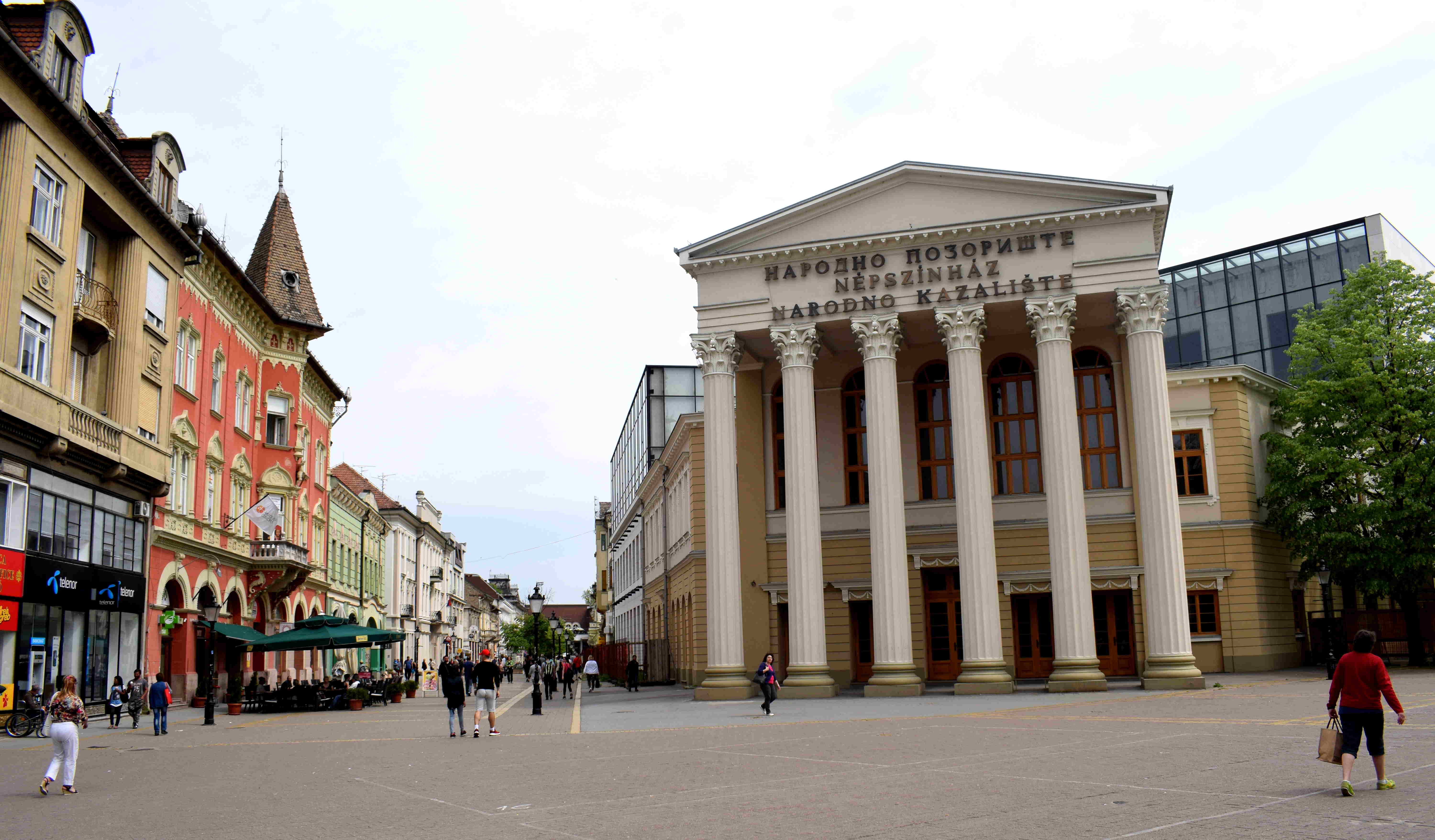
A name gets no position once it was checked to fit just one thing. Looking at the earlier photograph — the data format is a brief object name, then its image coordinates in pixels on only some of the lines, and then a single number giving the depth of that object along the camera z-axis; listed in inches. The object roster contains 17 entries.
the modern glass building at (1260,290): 2268.7
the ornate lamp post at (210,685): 1109.7
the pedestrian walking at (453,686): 855.7
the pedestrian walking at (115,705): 1107.3
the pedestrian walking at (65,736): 529.7
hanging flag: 1364.4
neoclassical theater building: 1201.4
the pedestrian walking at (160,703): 967.6
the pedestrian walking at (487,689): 888.3
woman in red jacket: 399.5
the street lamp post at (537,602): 1681.8
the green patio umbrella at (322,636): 1360.7
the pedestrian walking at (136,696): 1080.8
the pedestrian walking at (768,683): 1006.4
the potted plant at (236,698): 1358.3
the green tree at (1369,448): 1312.7
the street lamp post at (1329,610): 1181.1
